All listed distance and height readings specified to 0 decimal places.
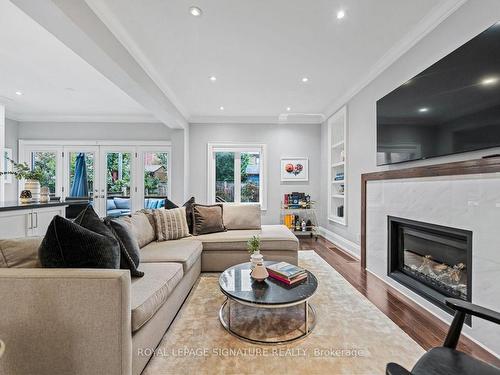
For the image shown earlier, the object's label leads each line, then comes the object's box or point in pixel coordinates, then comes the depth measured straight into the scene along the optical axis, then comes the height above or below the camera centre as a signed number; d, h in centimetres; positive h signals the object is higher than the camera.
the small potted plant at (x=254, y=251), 210 -57
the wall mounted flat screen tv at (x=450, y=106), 172 +71
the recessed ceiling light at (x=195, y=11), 218 +160
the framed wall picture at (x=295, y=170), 561 +41
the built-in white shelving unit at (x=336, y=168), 467 +40
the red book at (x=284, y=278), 193 -74
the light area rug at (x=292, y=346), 151 -110
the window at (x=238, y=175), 570 +30
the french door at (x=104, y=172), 570 +38
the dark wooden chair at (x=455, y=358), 93 -69
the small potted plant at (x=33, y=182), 334 +8
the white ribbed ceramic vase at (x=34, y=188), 339 -1
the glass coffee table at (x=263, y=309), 172 -107
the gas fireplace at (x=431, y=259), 204 -71
